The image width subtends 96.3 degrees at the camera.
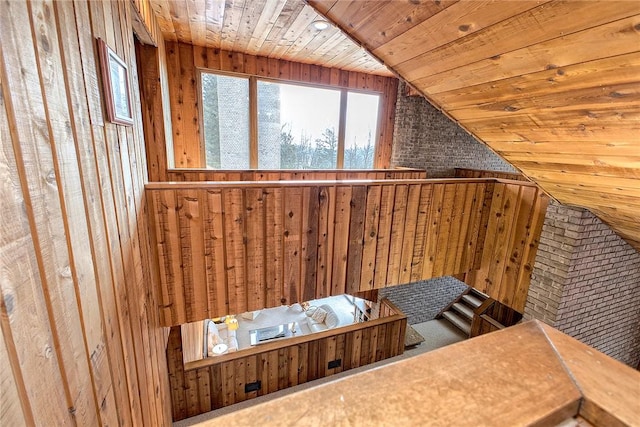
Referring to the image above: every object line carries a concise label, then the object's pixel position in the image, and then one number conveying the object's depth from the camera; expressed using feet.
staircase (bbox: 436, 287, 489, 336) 18.48
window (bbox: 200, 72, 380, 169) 14.73
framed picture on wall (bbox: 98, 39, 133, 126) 4.02
